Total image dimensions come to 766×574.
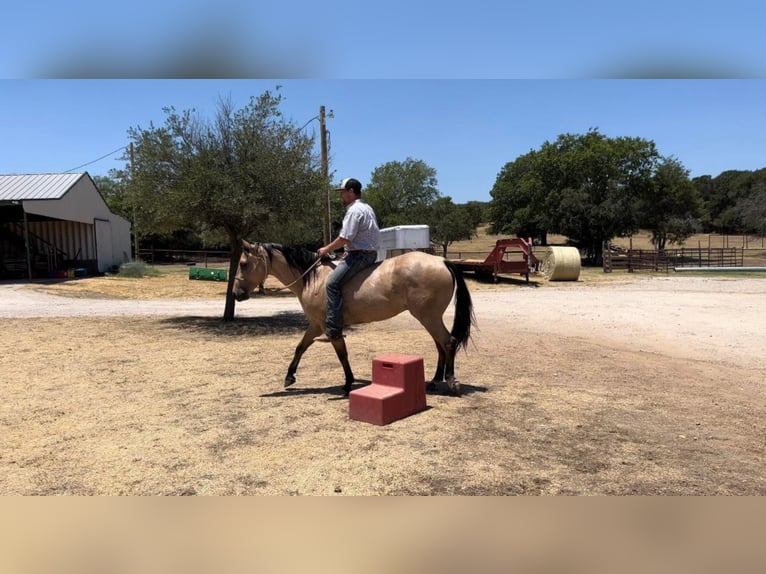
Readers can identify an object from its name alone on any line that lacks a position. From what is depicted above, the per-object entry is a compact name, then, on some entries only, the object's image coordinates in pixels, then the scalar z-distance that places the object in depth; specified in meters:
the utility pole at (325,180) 14.31
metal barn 24.78
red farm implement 24.75
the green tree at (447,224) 45.44
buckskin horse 6.07
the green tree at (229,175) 11.84
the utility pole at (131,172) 12.86
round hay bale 25.89
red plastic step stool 5.07
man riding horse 5.94
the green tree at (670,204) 41.88
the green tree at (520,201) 50.34
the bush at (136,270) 28.03
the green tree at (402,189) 57.75
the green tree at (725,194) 76.56
